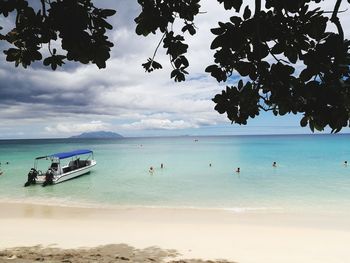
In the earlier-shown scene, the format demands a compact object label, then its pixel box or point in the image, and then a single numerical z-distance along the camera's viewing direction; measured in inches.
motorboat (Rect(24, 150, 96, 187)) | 1095.0
